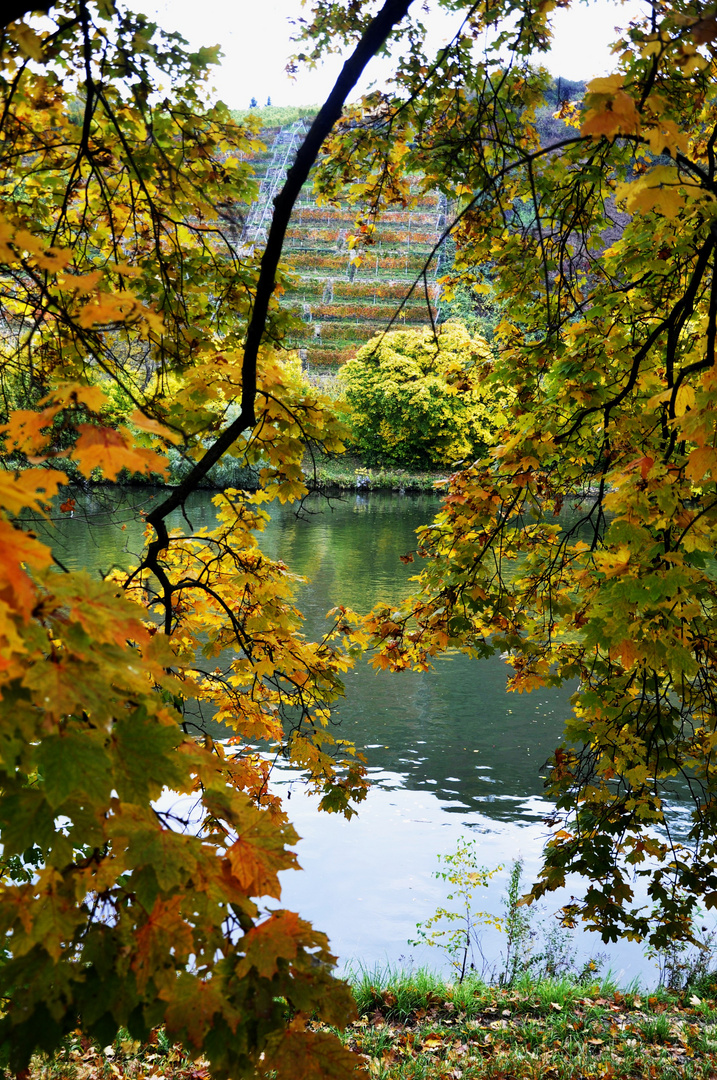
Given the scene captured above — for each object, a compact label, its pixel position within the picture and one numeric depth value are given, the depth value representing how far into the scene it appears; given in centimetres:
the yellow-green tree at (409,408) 3244
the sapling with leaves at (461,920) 535
